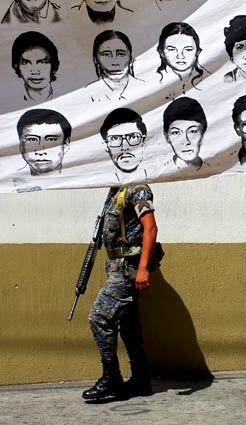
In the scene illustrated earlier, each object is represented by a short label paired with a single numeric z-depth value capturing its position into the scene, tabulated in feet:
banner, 13.03
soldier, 16.40
